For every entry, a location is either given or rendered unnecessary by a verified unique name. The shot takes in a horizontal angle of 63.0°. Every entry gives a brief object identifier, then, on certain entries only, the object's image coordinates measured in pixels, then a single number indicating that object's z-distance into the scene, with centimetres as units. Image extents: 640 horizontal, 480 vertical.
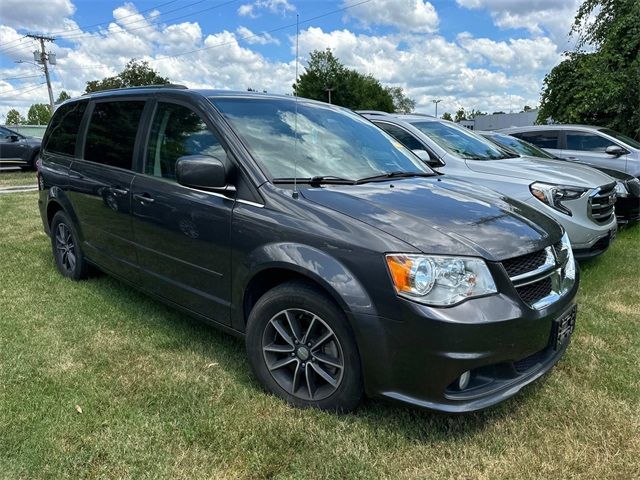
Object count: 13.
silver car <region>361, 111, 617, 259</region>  493
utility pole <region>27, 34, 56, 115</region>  4478
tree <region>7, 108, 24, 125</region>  9796
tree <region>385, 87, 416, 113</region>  10081
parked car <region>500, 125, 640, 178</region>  851
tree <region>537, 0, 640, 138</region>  1465
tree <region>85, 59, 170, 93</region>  5556
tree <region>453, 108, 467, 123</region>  9768
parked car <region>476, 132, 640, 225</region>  650
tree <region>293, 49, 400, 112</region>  6397
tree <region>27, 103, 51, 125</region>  9773
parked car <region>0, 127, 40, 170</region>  1739
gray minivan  234
